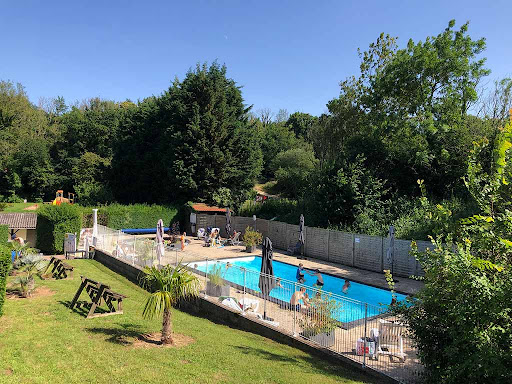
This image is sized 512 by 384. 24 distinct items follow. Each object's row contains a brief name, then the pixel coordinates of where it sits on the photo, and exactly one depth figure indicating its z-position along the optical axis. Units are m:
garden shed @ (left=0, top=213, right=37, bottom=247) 26.12
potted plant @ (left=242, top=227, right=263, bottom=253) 23.50
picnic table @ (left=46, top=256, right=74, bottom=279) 14.36
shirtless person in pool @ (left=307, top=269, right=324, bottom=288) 15.19
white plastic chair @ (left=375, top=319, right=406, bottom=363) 7.95
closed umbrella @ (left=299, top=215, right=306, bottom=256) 22.22
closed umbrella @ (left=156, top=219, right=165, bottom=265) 15.63
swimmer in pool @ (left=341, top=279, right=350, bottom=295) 15.36
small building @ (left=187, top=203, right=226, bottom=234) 33.12
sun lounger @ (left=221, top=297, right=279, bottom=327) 9.83
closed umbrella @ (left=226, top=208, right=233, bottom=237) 27.60
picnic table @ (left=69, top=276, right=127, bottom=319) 9.83
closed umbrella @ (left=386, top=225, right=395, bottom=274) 17.30
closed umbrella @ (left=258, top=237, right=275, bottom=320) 14.09
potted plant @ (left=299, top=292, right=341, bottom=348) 8.34
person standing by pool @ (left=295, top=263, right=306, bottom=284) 15.43
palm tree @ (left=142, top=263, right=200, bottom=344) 7.60
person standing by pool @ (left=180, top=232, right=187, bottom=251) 24.45
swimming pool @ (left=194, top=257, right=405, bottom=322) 8.52
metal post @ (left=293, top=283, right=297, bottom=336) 8.91
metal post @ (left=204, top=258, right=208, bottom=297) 12.11
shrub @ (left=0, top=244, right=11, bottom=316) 8.96
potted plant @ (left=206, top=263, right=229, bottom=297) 11.89
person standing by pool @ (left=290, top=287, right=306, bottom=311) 9.17
